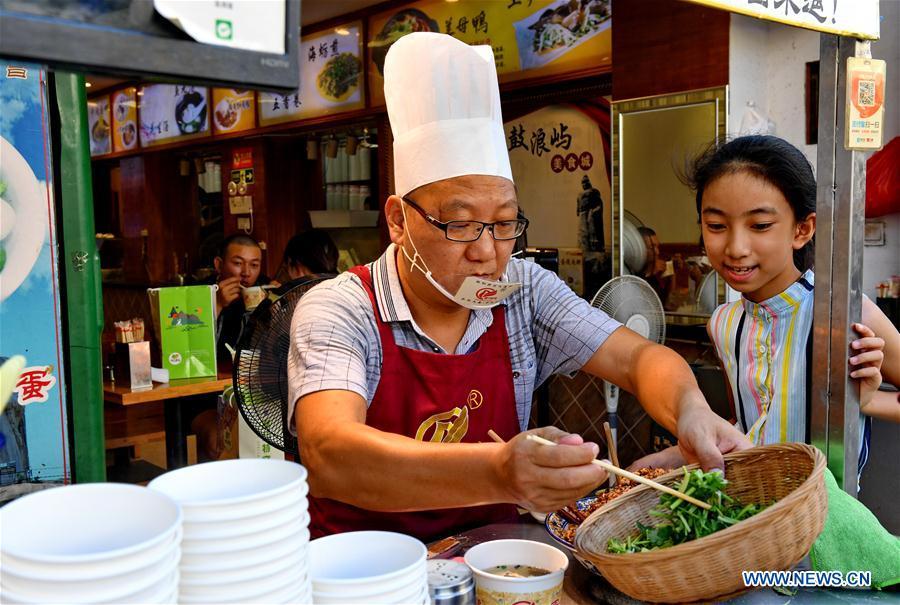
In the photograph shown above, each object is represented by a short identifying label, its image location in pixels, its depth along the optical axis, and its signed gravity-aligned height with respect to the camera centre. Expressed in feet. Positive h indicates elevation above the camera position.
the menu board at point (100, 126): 34.88 +5.30
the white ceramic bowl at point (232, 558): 2.79 -1.19
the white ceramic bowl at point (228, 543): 2.79 -1.13
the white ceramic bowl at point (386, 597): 3.14 -1.52
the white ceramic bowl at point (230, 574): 2.80 -1.25
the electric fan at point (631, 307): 13.08 -1.37
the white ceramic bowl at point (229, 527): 2.78 -1.07
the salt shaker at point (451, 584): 4.08 -1.94
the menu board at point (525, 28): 16.81 +4.87
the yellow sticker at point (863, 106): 5.92 +0.93
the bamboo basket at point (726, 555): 4.02 -1.79
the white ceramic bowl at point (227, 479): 3.12 -1.02
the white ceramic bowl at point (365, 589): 3.13 -1.48
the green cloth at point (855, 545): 4.91 -2.12
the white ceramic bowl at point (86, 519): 2.67 -1.01
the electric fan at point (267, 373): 7.74 -1.42
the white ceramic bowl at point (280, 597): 2.82 -1.37
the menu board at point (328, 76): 23.03 +4.99
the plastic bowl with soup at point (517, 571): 4.20 -2.00
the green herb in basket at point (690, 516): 4.67 -1.83
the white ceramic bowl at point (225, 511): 2.77 -1.00
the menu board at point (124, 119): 33.19 +5.37
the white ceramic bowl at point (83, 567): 2.33 -1.02
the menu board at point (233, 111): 26.89 +4.60
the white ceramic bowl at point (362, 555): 3.52 -1.52
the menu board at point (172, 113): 29.22 +5.04
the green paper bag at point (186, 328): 14.14 -1.73
